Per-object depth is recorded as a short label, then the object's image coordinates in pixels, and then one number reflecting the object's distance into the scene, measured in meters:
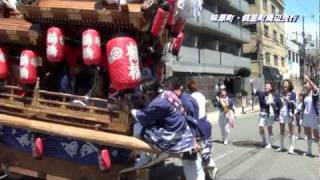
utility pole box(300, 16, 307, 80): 38.95
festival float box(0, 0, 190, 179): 5.12
